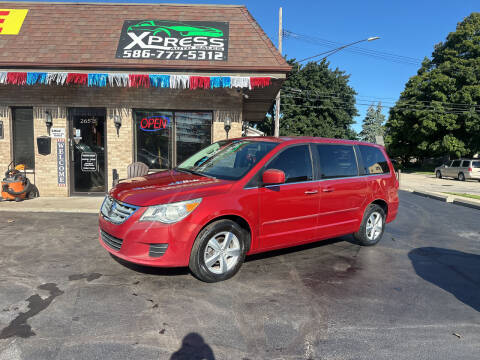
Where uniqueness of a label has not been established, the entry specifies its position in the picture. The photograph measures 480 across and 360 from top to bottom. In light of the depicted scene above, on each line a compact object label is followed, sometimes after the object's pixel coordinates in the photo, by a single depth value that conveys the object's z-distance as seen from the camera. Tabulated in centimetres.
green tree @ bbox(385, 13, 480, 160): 3491
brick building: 908
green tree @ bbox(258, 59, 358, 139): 4175
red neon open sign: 999
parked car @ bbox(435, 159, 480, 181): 2567
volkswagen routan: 367
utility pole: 1814
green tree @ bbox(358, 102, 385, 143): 8000
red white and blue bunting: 833
